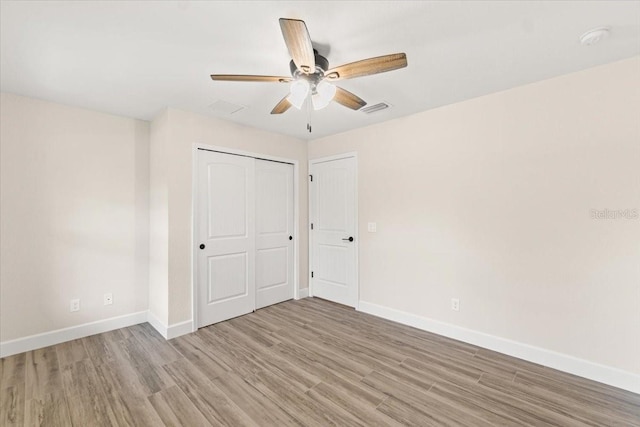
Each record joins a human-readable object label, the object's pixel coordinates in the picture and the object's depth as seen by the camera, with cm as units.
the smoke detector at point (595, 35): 175
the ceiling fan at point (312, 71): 141
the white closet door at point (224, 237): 326
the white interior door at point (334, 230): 388
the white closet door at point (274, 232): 386
